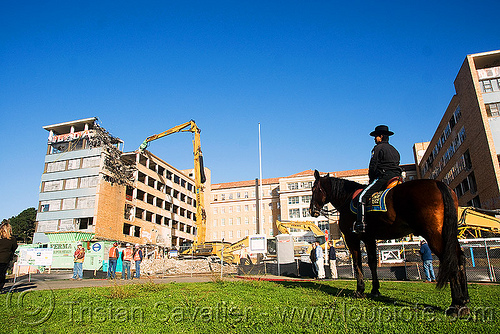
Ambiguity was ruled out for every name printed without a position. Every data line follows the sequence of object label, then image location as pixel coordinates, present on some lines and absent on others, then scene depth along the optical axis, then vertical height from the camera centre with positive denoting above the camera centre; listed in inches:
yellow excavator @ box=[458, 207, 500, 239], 808.3 +76.0
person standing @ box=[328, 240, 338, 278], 668.7 -12.0
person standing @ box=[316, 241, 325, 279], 655.8 -15.7
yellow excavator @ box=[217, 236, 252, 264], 1347.2 +29.4
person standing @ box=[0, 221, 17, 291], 373.7 +19.0
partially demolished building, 2087.8 +479.4
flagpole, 2307.3 +668.6
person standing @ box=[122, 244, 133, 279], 744.3 -7.7
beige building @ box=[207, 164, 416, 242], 3299.7 +573.9
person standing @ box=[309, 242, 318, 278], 676.7 -10.1
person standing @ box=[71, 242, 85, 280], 769.6 -0.5
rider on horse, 263.6 +65.9
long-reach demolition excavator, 1450.5 +377.0
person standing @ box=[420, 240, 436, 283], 532.4 -15.2
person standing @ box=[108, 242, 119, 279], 727.4 -0.5
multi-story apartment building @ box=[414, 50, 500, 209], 1441.9 +556.8
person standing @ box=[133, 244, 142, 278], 794.8 +2.4
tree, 2940.5 +364.2
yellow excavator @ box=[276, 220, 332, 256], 1417.1 +134.2
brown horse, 200.2 +18.7
